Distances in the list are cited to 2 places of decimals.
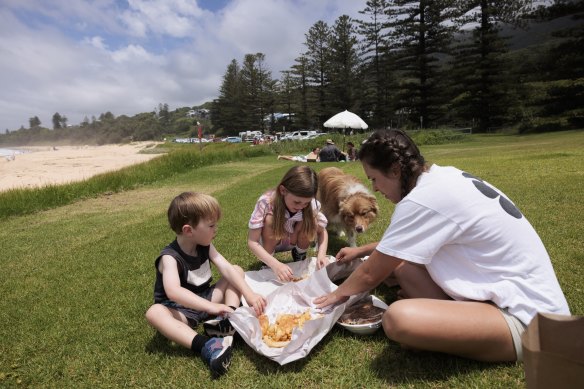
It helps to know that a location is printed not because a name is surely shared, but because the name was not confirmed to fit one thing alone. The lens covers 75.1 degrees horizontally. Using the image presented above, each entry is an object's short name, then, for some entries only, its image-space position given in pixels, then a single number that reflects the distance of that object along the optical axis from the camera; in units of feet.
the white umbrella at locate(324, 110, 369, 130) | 70.85
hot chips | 8.48
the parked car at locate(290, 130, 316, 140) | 163.46
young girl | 11.28
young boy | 8.34
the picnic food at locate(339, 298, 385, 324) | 9.01
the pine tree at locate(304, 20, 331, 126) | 160.56
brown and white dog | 15.52
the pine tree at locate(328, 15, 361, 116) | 155.33
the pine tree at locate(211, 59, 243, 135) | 214.07
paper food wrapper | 7.79
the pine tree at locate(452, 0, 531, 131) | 108.58
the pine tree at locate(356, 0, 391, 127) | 146.20
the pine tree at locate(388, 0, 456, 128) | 122.72
